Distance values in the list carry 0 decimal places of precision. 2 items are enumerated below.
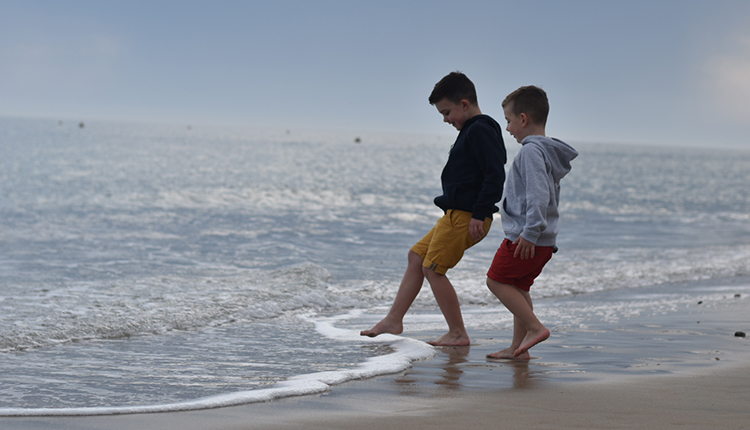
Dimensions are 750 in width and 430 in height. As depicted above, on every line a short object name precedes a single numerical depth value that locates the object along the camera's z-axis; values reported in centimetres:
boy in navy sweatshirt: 773
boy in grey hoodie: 679
